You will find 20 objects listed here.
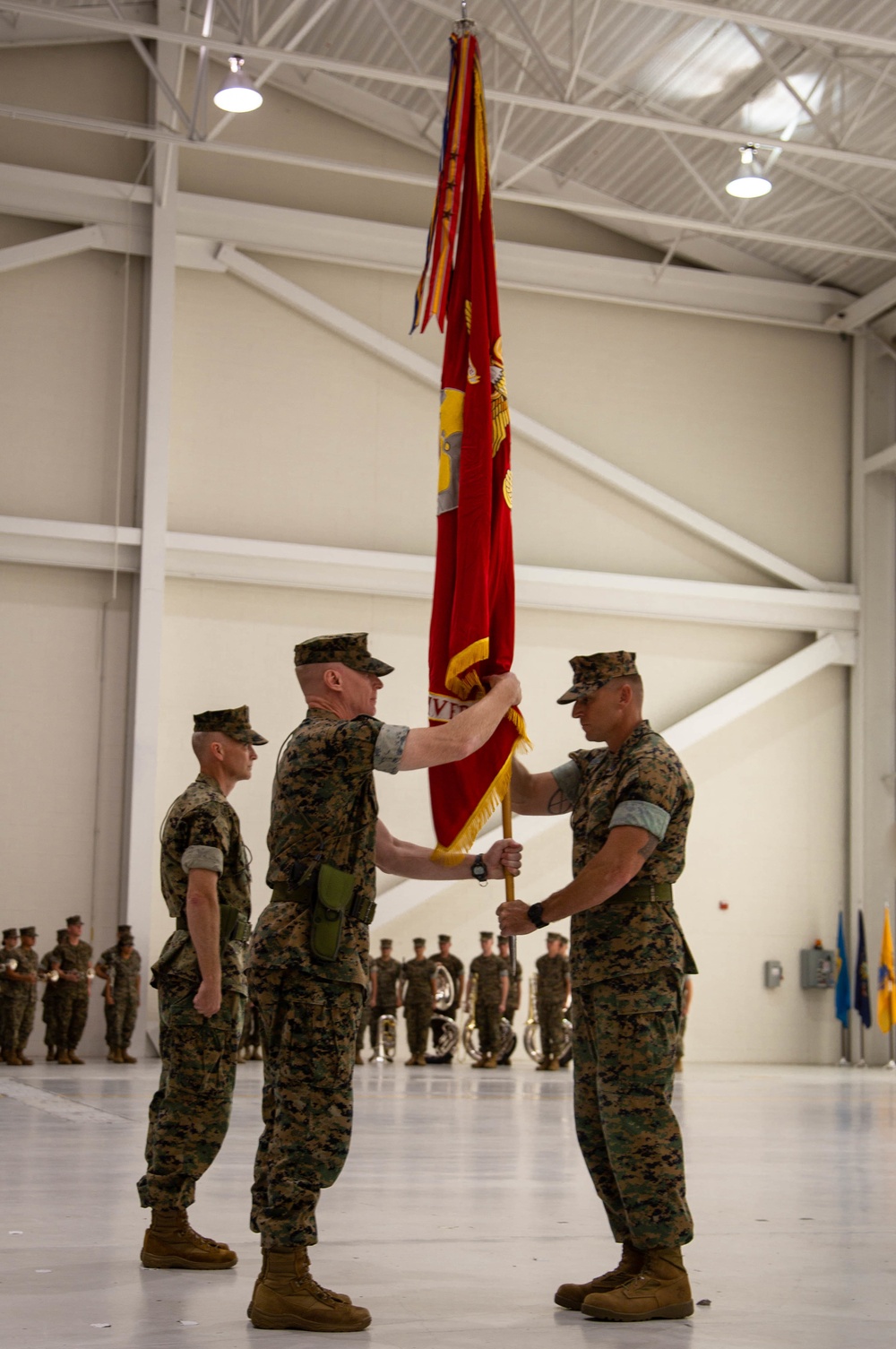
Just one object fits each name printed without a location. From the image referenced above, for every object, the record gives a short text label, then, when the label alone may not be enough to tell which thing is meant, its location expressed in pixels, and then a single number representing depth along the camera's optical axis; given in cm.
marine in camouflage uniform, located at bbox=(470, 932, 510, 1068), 1759
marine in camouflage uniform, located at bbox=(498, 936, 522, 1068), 1744
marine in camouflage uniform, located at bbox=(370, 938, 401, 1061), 1756
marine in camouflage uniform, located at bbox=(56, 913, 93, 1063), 1630
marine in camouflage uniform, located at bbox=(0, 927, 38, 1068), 1608
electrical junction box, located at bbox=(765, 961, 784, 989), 1998
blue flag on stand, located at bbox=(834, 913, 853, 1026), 2023
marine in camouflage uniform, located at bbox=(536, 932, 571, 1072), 1727
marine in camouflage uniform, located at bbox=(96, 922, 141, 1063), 1645
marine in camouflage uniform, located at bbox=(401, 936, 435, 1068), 1747
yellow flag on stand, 2014
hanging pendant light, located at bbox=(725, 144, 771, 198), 1609
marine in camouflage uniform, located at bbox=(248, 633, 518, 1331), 380
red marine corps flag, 493
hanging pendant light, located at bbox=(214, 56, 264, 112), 1420
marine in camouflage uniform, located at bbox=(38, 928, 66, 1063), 1648
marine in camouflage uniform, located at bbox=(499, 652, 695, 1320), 410
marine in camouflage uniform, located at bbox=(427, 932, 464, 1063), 1780
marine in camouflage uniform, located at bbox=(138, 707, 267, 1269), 467
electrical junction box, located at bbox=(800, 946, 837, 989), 2008
